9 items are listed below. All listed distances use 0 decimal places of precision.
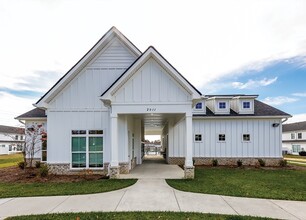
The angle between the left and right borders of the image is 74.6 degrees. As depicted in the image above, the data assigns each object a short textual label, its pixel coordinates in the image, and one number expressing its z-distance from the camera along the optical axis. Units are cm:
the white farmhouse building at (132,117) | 1052
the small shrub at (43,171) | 1126
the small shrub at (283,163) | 1588
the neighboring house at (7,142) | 4128
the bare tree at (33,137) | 1467
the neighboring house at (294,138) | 3759
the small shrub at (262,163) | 1599
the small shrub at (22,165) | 1430
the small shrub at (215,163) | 1614
